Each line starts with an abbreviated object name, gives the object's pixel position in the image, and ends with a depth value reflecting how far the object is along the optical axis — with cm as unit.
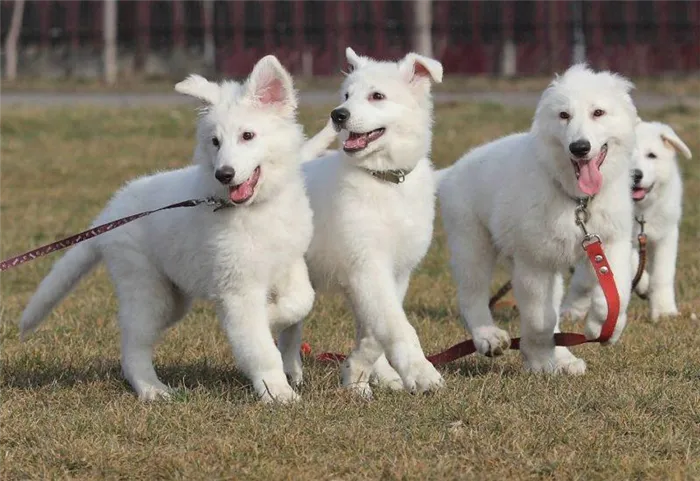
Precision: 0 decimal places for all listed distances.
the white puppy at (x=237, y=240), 1208
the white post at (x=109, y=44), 6097
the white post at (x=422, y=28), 5900
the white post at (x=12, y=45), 6400
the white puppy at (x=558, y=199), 1322
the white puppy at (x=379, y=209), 1244
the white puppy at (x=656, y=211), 1778
